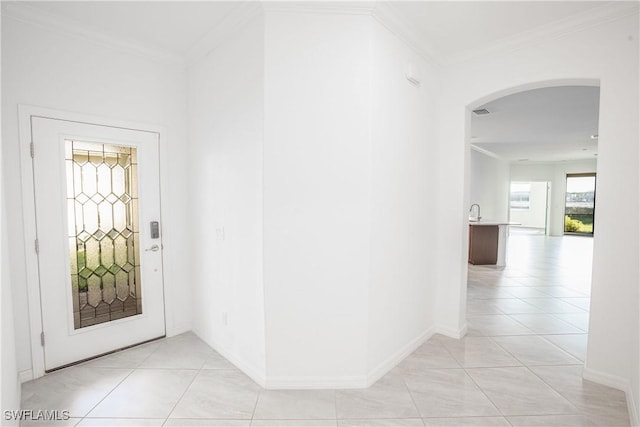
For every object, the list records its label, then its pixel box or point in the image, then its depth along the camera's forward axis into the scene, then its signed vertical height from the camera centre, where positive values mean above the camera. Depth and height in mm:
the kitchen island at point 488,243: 6926 -928
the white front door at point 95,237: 2750 -359
